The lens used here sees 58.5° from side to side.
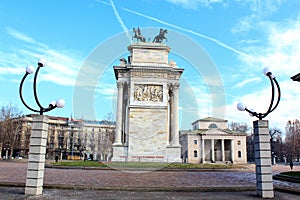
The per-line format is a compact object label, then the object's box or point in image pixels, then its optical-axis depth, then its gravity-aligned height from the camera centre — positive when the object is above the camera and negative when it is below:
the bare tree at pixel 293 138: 87.89 +2.04
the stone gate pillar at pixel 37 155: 9.70 -0.64
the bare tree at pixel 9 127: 56.15 +2.18
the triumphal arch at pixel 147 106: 34.53 +4.58
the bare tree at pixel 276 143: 95.94 +0.26
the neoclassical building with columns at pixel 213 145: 78.06 -0.97
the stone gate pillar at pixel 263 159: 9.97 -0.60
